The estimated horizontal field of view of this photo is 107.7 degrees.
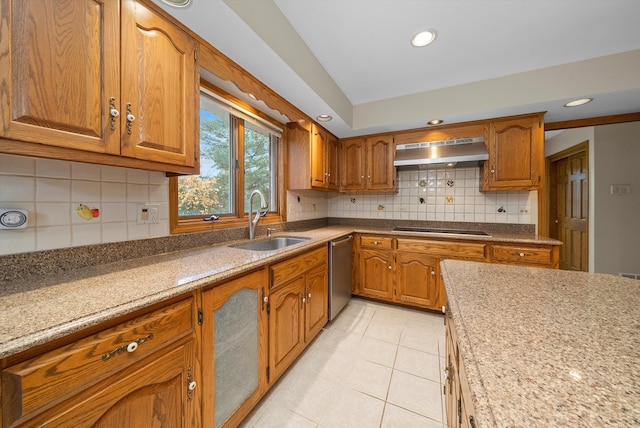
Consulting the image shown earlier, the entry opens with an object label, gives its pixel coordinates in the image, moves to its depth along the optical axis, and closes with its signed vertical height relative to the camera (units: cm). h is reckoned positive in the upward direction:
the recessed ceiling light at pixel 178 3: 104 +94
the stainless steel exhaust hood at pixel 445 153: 238 +64
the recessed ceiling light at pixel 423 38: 163 +125
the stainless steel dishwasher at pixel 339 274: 222 -63
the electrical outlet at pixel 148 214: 128 +0
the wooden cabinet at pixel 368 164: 285 +62
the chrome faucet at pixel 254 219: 193 -5
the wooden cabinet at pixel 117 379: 55 -48
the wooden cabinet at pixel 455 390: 56 -54
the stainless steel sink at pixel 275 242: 199 -27
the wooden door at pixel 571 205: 321 +12
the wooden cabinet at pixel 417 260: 213 -49
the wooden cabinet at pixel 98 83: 71 +49
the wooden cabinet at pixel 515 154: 224 +58
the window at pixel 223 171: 163 +37
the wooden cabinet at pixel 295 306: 143 -67
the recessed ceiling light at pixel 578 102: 195 +95
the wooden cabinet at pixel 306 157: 253 +63
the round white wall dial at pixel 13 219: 86 -2
